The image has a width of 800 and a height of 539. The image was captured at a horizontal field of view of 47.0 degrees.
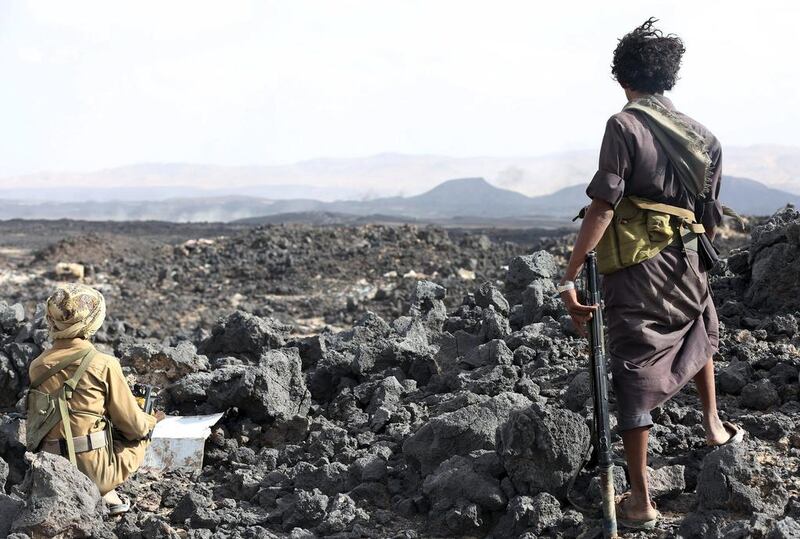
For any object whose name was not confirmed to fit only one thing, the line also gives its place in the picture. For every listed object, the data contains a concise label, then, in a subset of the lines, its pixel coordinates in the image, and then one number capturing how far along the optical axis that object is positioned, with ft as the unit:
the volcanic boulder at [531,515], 12.31
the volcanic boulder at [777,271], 19.48
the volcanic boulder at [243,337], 24.06
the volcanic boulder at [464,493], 12.82
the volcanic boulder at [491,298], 23.66
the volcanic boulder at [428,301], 25.98
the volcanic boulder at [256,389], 18.30
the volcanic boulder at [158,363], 21.09
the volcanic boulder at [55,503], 12.84
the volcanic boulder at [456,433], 14.46
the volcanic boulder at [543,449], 12.69
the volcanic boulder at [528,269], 26.11
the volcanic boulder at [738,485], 11.55
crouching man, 13.58
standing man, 11.27
